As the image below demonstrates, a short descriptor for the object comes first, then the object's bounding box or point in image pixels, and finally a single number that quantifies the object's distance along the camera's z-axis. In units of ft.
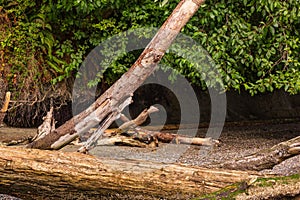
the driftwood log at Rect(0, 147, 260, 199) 24.09
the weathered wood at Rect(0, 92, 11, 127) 30.71
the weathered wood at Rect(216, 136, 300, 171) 26.48
